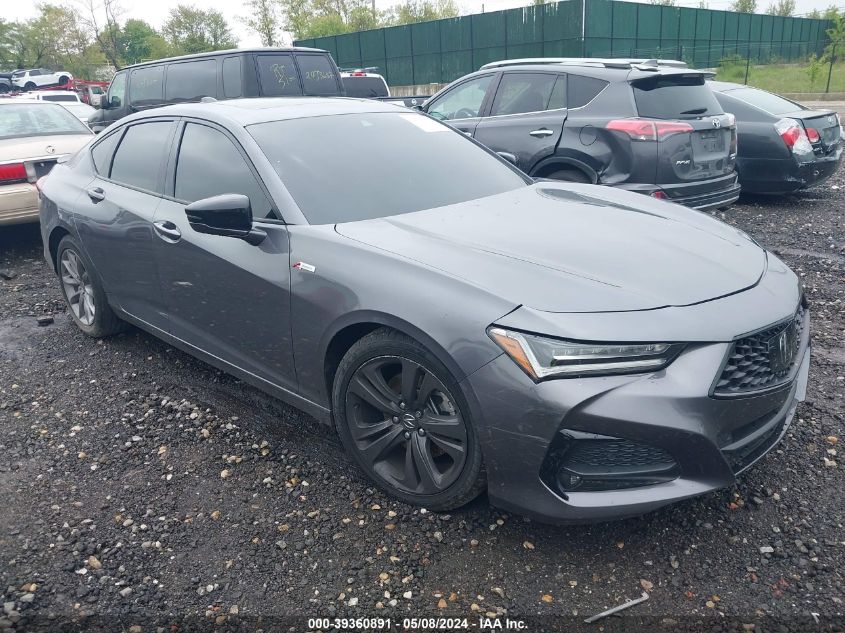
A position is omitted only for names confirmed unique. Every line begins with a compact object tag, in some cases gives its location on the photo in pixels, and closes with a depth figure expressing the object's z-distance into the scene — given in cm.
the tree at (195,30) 6094
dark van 944
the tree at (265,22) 5409
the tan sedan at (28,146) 698
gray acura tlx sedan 239
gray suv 608
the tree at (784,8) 5896
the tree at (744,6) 5809
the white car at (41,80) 2423
